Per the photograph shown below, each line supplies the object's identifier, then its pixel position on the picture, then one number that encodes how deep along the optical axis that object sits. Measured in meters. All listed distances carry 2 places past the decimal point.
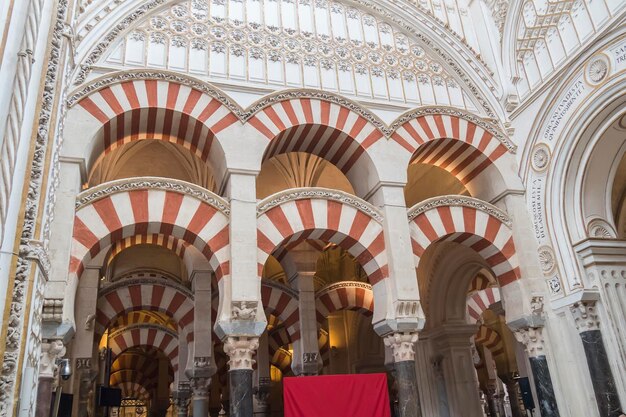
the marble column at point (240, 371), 6.06
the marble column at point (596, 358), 6.57
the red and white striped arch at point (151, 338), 10.71
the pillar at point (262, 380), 9.73
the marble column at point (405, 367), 6.64
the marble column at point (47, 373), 5.34
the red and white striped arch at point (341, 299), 10.12
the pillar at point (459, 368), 9.82
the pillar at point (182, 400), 9.21
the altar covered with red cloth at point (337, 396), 6.36
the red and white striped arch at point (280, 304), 9.30
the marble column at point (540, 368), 7.14
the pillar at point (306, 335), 8.20
